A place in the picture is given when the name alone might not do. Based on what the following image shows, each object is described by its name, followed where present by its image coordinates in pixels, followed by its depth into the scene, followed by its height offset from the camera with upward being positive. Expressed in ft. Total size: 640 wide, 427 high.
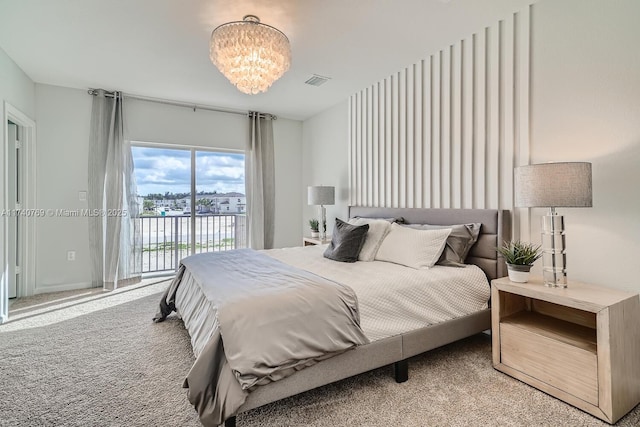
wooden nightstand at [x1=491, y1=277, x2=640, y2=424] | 5.30 -2.55
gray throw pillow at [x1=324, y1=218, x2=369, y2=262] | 9.16 -0.91
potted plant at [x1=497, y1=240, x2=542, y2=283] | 6.74 -1.07
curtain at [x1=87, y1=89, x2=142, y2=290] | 13.73 +1.00
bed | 4.90 -2.47
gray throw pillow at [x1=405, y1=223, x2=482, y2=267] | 8.37 -0.87
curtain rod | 13.76 +5.51
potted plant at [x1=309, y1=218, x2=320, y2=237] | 15.85 -0.73
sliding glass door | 15.58 +0.72
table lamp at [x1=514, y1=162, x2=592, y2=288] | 6.07 +0.40
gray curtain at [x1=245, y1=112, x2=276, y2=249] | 16.94 +1.81
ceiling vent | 12.16 +5.38
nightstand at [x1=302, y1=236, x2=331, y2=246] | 14.05 -1.26
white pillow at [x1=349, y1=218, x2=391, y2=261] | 9.29 -0.77
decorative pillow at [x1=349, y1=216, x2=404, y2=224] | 10.91 -0.24
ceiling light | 7.17 +3.87
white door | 11.90 +0.40
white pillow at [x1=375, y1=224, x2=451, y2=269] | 8.21 -0.95
